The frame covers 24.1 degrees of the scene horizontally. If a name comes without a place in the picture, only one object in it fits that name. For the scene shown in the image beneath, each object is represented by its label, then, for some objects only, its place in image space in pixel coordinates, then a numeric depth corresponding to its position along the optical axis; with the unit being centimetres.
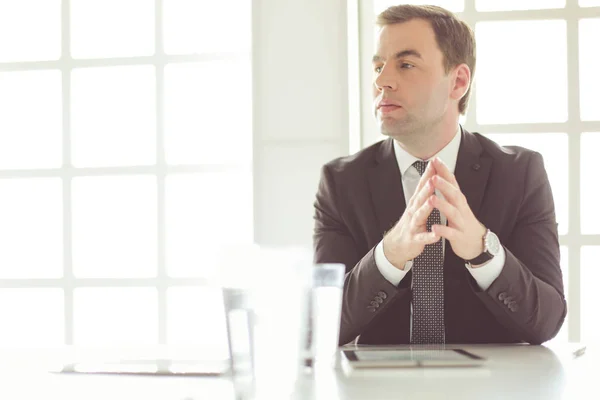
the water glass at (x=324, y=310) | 208
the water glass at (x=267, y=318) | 188
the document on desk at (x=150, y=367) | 222
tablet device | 226
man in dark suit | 276
